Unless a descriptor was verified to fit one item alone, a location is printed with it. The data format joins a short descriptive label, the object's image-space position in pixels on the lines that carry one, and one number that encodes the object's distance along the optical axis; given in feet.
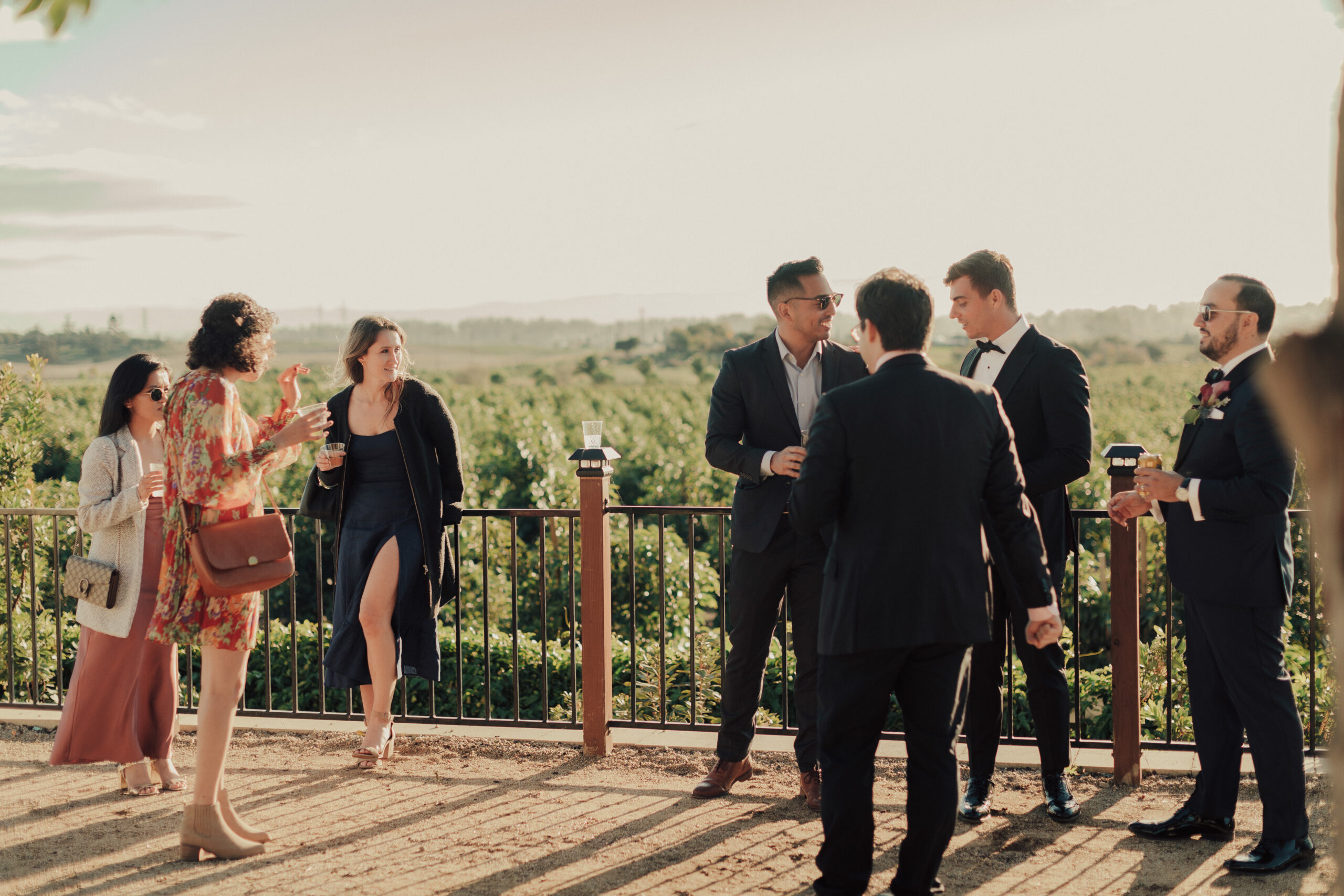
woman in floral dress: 11.30
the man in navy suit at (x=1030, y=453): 12.42
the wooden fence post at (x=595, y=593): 15.62
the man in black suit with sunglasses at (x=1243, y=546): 11.12
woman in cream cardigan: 13.62
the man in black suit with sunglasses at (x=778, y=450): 13.10
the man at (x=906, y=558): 9.21
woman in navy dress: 14.89
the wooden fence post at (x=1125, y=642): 14.06
